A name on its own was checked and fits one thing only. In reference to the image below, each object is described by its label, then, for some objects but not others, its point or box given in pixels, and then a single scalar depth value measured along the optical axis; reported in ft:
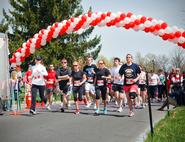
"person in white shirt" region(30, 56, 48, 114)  46.20
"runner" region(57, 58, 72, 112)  49.34
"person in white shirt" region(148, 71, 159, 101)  76.84
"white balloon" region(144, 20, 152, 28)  43.09
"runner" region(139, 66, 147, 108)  60.34
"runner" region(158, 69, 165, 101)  79.62
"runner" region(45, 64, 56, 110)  57.31
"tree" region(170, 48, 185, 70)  193.26
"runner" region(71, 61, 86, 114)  47.14
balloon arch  41.55
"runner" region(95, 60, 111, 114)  46.16
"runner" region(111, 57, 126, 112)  49.95
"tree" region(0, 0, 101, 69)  131.64
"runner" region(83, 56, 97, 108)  51.29
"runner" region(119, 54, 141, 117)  42.38
